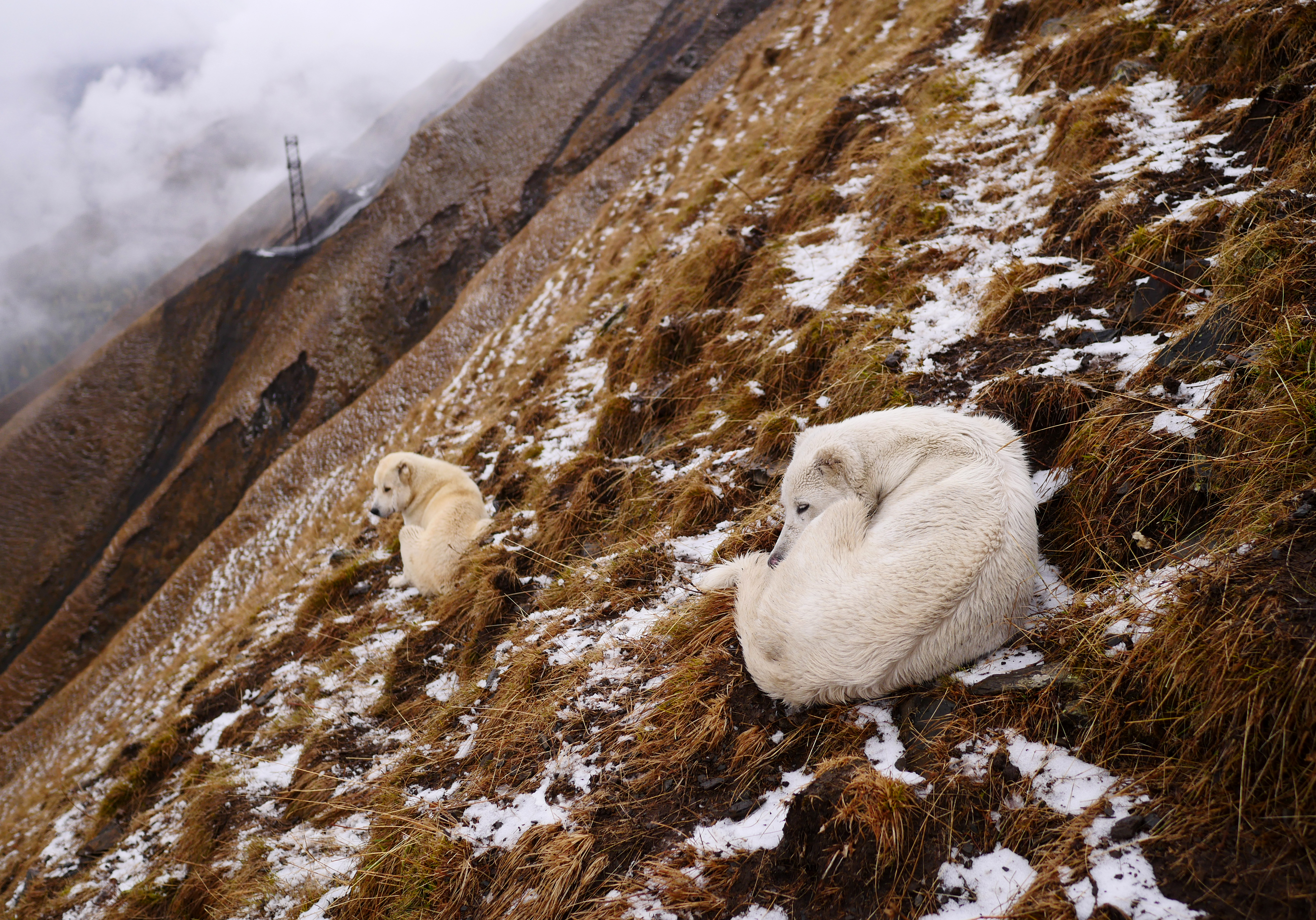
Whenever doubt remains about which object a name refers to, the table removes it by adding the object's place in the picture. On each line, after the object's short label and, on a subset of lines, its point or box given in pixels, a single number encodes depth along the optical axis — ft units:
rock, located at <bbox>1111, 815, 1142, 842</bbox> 6.91
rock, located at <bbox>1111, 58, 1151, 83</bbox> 21.47
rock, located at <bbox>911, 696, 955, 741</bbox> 9.34
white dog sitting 22.63
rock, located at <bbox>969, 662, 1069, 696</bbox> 9.11
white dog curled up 9.59
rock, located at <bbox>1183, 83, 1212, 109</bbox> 18.53
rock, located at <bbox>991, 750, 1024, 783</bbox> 8.31
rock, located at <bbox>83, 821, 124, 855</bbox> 22.66
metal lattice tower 162.09
